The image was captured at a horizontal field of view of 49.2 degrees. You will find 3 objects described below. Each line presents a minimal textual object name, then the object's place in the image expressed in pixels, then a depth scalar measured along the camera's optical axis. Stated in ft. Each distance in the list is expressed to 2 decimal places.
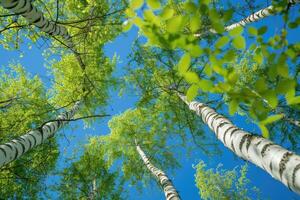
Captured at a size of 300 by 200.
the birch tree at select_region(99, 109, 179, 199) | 47.85
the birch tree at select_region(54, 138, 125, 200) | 40.81
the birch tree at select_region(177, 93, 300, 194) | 6.25
